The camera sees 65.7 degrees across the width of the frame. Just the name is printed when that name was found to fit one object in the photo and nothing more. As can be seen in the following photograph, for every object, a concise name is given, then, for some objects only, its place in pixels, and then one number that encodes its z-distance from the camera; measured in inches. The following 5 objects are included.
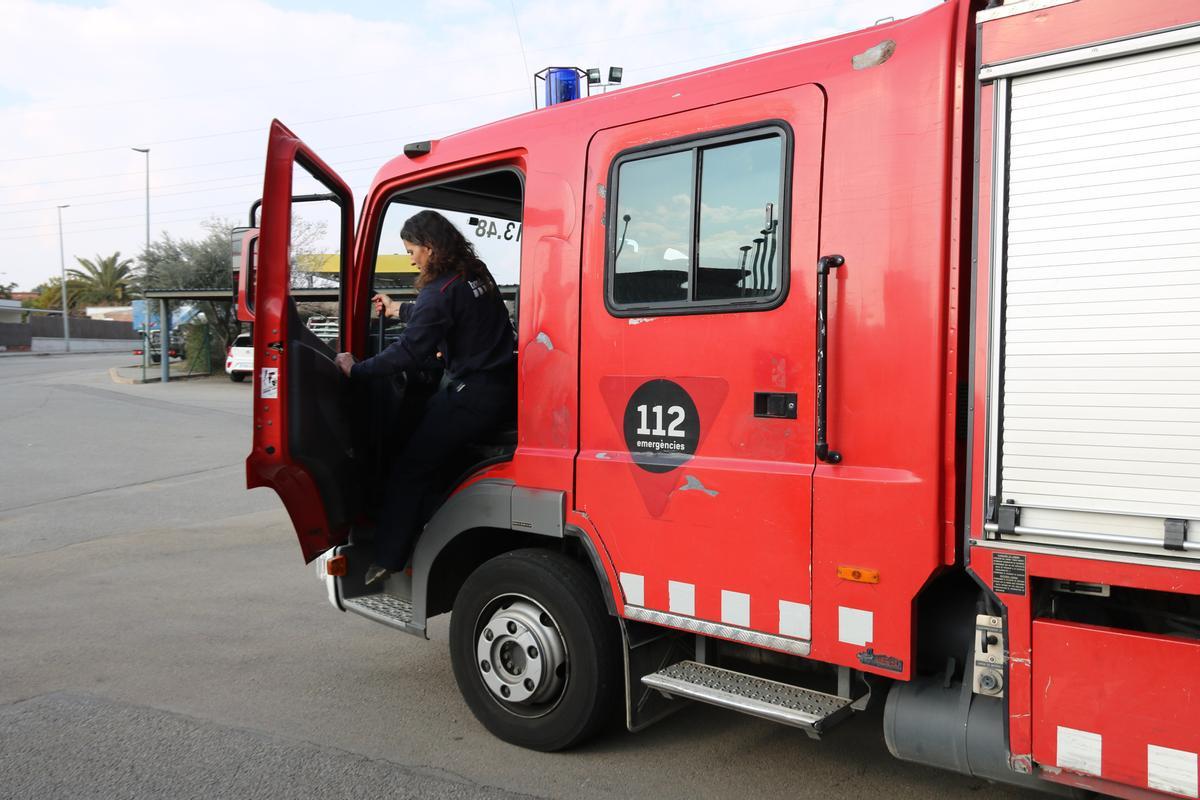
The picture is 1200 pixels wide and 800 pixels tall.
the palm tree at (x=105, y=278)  2568.9
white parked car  1081.4
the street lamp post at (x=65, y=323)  2160.7
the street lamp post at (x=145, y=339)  1141.7
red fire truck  95.0
